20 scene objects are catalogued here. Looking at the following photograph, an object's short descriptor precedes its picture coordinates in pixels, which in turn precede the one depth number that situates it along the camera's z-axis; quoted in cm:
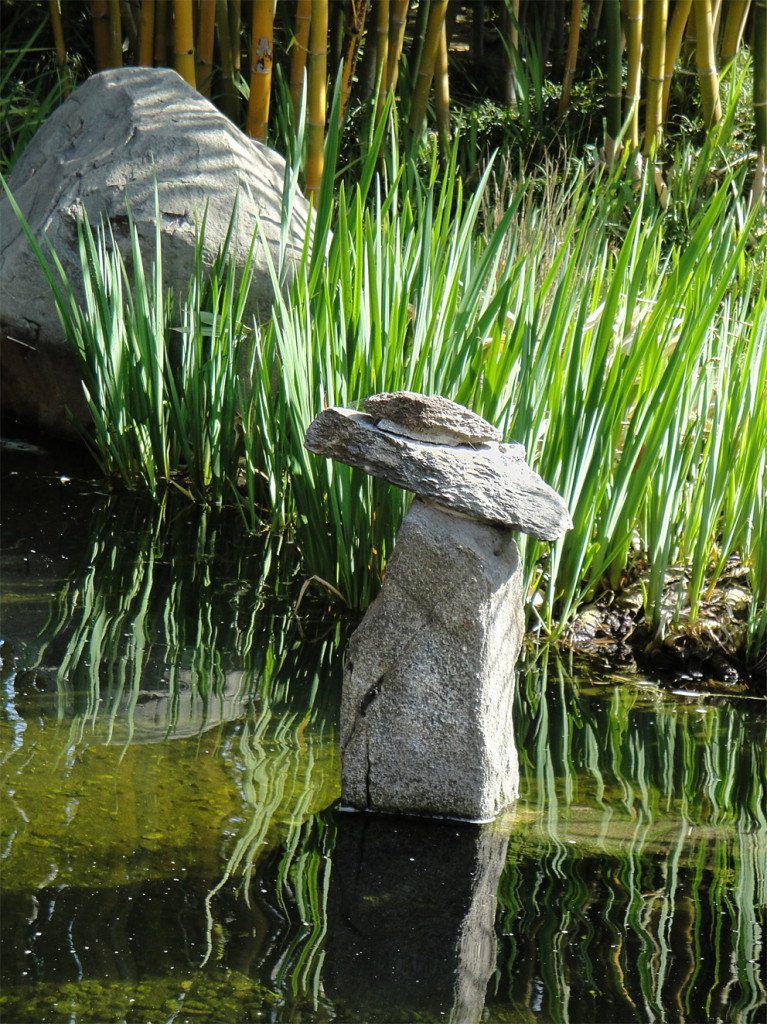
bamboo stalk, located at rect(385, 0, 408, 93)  879
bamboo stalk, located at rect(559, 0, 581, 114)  1152
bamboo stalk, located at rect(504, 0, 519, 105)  1112
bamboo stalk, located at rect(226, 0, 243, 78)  1017
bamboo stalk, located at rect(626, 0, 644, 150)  943
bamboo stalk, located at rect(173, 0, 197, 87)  848
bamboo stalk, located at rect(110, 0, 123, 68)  1005
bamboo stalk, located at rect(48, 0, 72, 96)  1076
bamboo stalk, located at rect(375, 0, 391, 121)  874
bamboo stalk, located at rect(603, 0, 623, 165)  1027
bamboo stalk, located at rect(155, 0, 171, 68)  998
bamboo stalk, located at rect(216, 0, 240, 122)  997
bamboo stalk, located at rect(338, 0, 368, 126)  624
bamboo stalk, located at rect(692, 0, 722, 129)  993
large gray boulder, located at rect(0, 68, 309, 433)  693
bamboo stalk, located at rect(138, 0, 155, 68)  955
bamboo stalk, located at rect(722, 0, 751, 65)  1040
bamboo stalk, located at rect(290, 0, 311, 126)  841
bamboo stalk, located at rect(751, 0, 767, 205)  996
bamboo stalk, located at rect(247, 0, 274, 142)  833
